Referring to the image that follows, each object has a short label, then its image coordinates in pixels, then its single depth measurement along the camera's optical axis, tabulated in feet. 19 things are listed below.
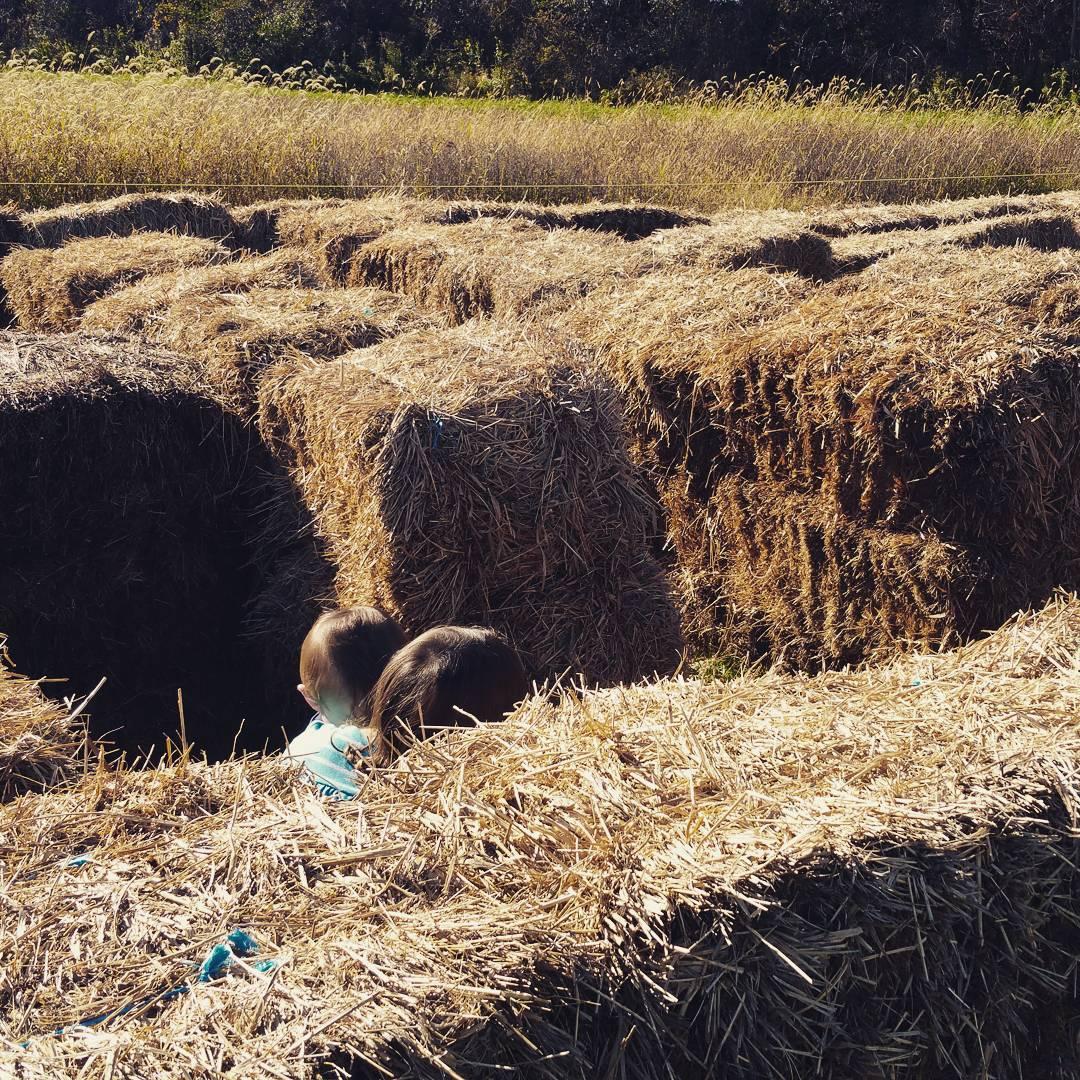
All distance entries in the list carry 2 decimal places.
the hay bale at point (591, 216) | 31.24
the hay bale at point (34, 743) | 8.74
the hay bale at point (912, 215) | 32.12
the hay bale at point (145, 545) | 14.61
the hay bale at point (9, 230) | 30.83
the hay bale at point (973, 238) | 27.43
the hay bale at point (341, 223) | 28.45
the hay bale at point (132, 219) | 30.22
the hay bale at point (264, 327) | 16.51
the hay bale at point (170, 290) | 19.21
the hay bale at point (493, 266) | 21.34
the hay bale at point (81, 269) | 22.59
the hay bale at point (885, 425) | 14.02
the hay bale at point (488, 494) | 13.41
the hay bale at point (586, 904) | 5.73
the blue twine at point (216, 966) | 5.74
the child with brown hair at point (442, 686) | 9.68
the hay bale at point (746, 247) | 23.91
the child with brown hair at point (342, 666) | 10.46
